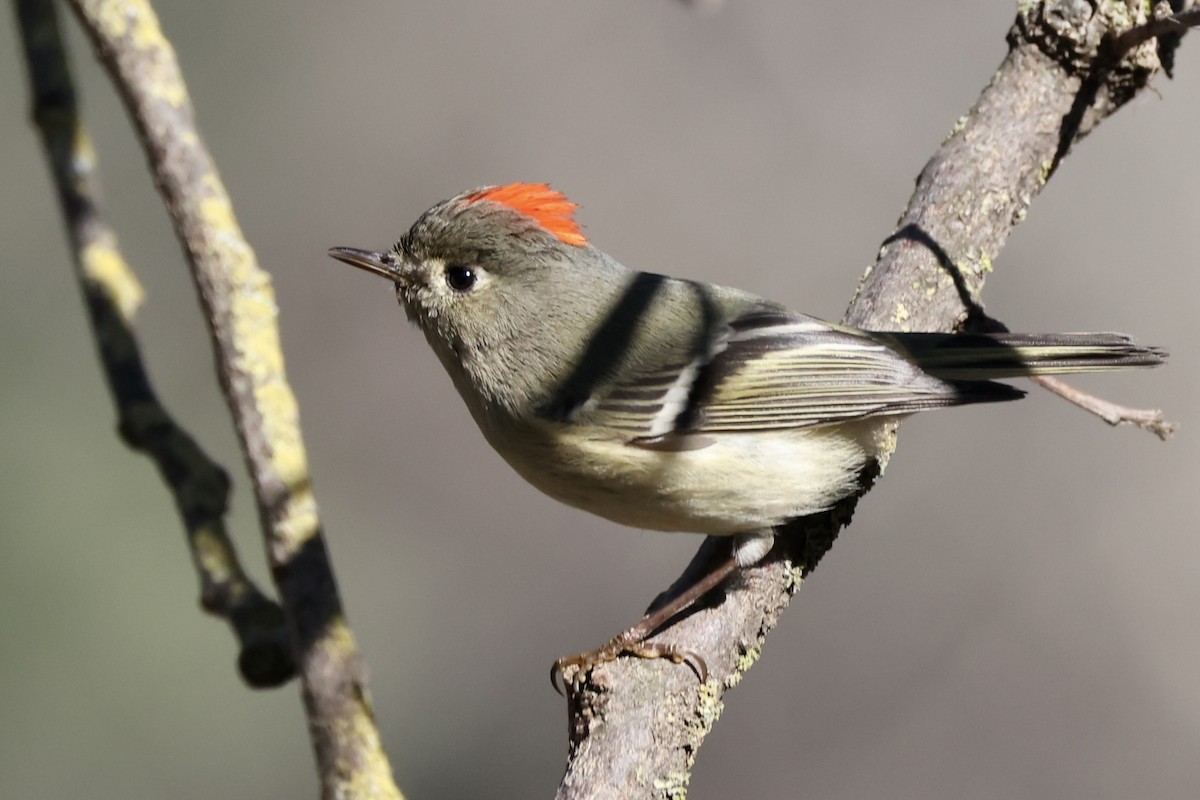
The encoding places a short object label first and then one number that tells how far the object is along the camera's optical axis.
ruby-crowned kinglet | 2.43
